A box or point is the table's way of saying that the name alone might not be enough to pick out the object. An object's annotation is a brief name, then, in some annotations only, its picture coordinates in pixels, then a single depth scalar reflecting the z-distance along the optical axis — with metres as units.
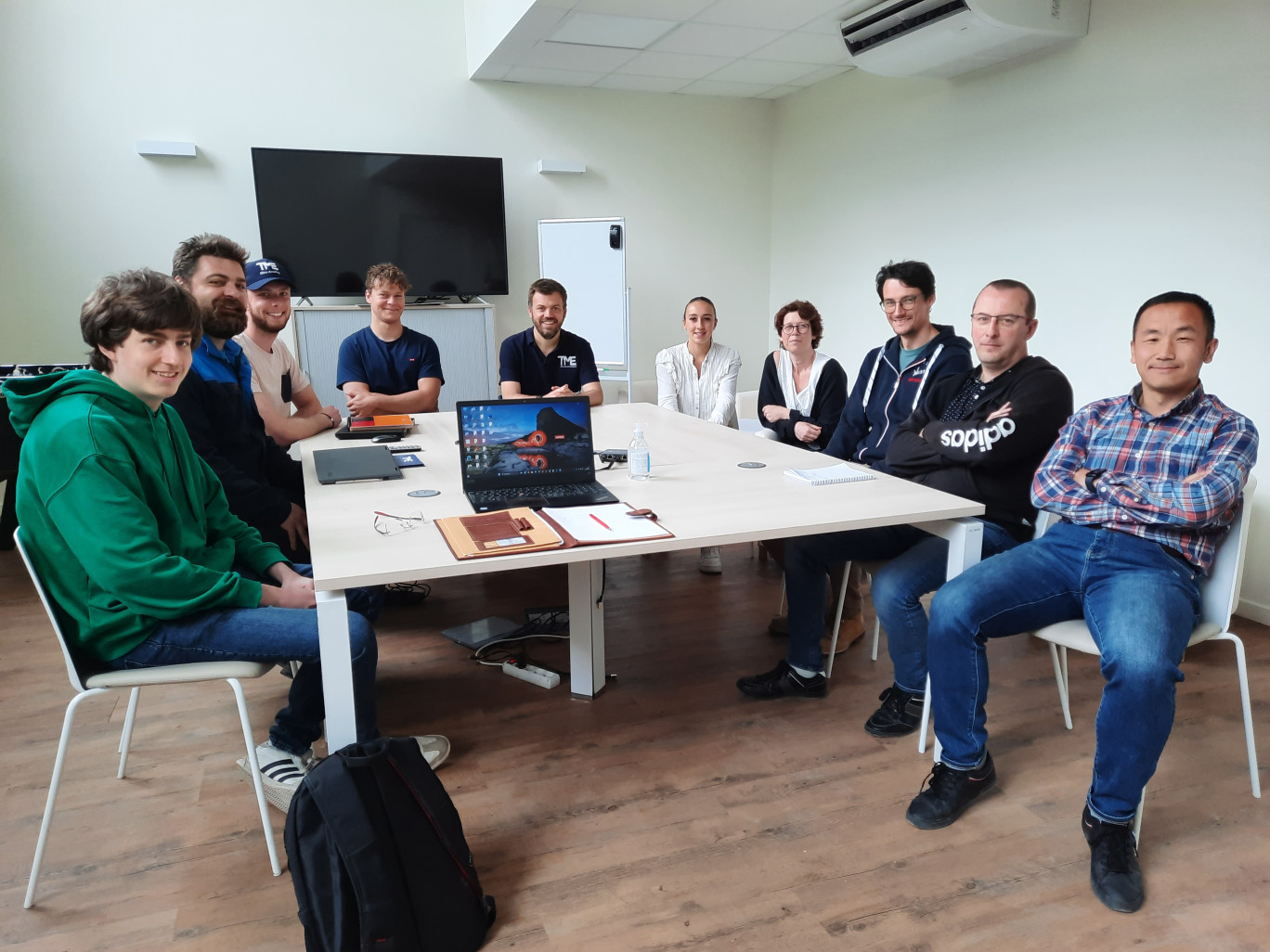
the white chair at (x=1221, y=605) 1.89
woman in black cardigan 3.58
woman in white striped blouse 4.01
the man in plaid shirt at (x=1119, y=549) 1.83
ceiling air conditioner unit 3.57
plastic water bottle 2.40
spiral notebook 2.35
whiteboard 5.52
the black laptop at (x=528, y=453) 2.16
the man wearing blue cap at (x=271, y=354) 2.96
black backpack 1.44
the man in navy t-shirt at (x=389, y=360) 3.66
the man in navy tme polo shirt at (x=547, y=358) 3.86
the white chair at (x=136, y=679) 1.64
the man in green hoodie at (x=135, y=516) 1.57
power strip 2.61
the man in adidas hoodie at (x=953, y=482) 2.27
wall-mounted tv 5.03
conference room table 1.65
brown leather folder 1.73
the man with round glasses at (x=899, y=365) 2.75
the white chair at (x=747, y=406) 4.25
